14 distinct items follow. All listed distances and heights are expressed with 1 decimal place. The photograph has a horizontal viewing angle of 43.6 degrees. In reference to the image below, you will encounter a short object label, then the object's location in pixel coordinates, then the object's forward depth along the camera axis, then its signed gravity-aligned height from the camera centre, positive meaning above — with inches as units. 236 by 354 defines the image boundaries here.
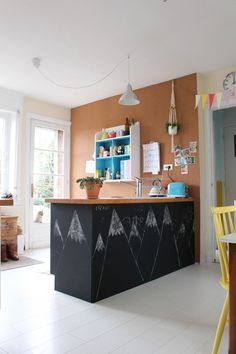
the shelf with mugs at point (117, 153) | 180.2 +26.8
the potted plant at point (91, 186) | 106.3 +3.4
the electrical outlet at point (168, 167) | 169.2 +16.3
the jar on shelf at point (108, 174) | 194.7 +14.1
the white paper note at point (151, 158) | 173.6 +22.5
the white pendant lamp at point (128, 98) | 140.4 +46.6
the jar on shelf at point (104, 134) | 196.7 +40.8
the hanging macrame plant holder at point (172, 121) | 164.1 +41.6
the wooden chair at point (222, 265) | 62.3 -15.6
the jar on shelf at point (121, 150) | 186.9 +28.7
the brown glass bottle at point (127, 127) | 185.2 +42.9
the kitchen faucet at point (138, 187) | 167.3 +4.4
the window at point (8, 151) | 192.4 +29.0
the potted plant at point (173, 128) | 163.9 +37.7
